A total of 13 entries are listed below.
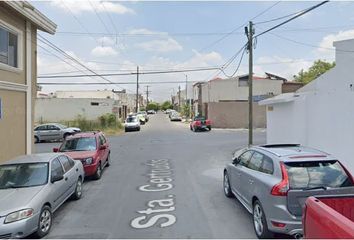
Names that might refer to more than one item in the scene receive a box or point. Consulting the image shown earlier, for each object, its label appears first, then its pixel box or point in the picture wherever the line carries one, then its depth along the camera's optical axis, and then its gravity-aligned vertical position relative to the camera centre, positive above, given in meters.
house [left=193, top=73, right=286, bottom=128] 41.31 +2.69
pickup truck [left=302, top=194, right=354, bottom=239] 3.24 -1.05
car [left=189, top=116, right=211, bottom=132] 36.22 -0.77
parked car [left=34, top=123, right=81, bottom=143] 27.67 -1.30
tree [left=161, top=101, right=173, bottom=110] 151.38 +5.06
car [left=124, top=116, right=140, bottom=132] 37.94 -0.86
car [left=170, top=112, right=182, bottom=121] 62.93 -0.10
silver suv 5.62 -1.12
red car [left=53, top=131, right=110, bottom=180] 11.38 -1.21
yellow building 11.41 +1.50
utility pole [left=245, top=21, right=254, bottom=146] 19.20 +3.41
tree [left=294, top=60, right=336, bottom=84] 58.84 +8.22
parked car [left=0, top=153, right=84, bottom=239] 5.88 -1.50
